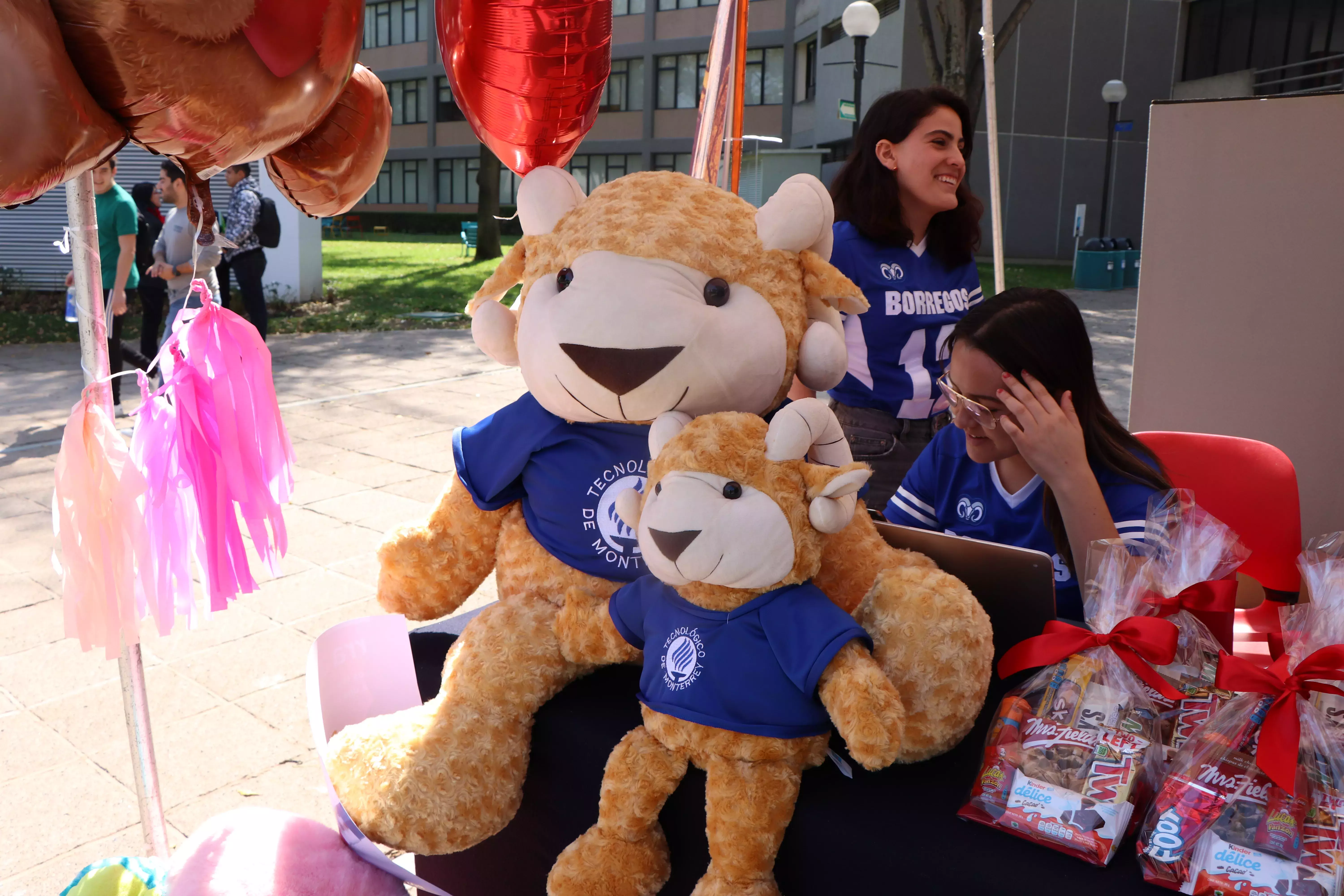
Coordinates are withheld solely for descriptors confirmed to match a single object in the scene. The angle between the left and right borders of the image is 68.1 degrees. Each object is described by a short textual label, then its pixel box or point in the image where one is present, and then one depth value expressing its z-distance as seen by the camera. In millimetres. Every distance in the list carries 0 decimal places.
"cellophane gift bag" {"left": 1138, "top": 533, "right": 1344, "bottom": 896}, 1057
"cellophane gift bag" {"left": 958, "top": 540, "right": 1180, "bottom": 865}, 1175
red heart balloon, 1861
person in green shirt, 5996
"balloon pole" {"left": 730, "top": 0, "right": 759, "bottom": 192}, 2791
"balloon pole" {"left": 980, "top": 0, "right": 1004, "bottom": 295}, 2961
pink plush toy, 1440
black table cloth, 1191
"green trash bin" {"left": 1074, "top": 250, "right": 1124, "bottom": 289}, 16703
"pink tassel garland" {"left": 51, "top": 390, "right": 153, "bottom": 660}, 1557
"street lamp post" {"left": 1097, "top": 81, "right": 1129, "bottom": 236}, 19109
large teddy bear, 1429
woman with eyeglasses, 1713
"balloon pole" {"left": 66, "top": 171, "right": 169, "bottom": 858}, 1625
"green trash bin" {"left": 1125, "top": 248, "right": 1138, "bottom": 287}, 16953
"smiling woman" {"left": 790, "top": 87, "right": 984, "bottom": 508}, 2783
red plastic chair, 2248
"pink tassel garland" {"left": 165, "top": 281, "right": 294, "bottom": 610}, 1646
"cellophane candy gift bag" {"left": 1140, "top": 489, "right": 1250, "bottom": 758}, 1291
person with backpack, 7711
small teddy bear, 1282
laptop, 1491
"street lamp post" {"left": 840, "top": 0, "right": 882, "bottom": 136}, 12234
